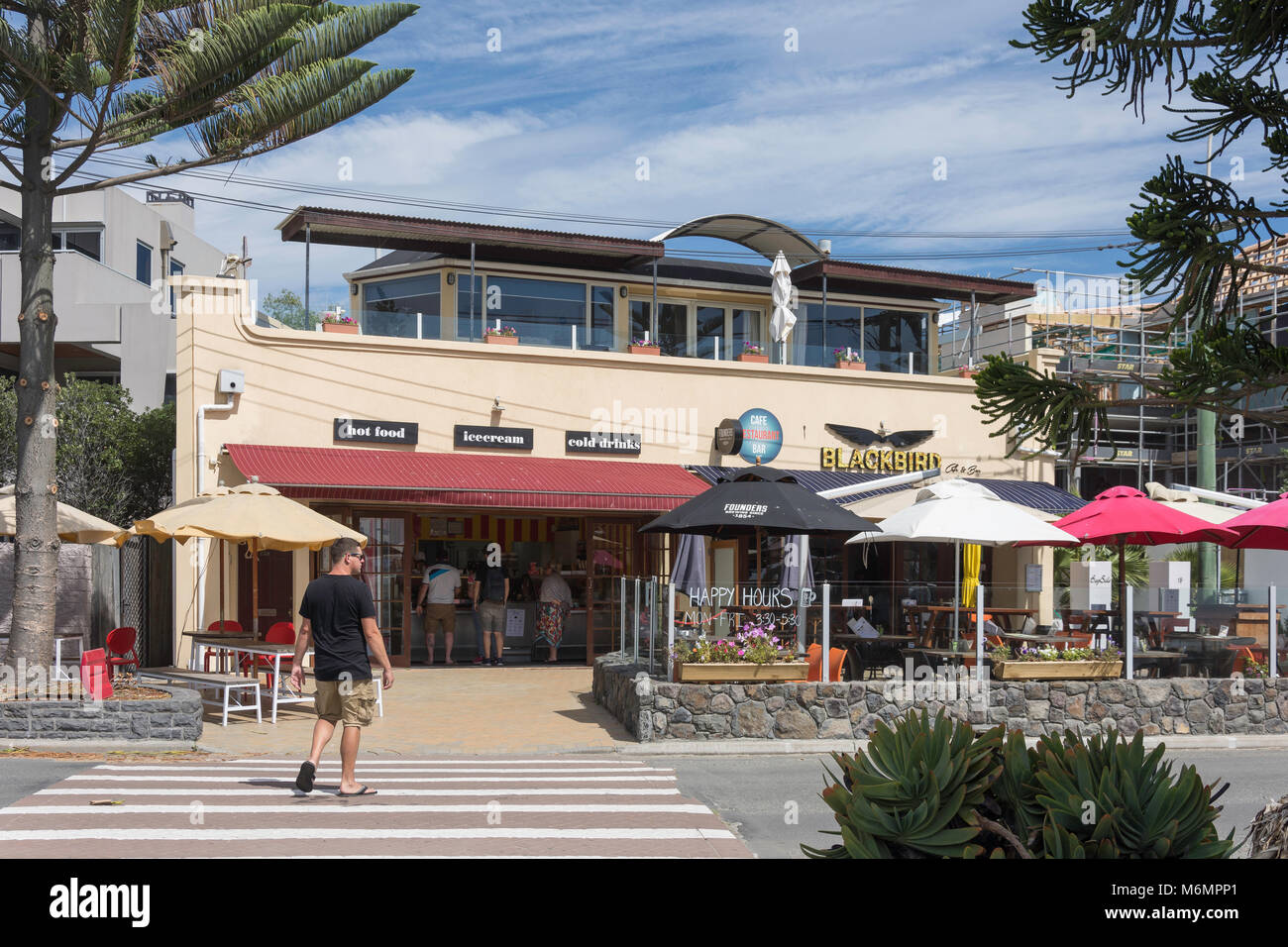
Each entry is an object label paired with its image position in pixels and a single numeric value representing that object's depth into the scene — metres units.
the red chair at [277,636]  14.79
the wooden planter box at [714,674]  12.80
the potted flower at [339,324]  20.16
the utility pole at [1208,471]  23.34
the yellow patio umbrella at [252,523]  13.29
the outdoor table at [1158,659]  14.23
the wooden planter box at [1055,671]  13.78
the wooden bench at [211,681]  13.09
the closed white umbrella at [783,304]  22.65
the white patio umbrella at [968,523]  14.30
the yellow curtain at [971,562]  17.45
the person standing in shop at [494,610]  19.38
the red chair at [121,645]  15.04
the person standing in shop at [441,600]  19.34
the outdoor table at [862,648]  13.54
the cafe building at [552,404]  19.05
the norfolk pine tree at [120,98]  11.99
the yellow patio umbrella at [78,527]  16.39
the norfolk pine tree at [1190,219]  4.11
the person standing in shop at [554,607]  20.17
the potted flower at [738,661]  12.80
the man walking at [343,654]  8.77
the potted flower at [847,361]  23.58
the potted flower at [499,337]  21.27
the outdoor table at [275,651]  13.40
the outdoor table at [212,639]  14.38
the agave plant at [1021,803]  3.49
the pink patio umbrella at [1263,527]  15.12
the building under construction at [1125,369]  32.69
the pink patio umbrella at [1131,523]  15.68
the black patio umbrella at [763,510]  13.74
